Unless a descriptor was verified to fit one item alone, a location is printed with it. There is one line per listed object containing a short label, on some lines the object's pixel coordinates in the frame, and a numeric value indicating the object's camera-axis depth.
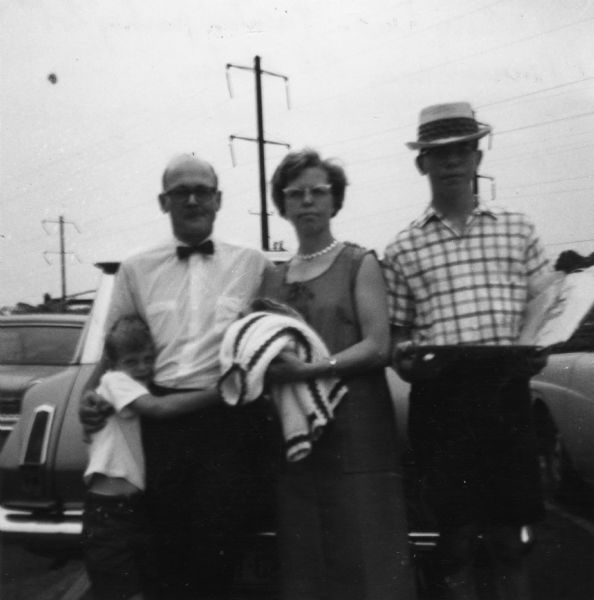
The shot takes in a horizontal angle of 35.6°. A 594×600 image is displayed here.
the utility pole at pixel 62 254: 56.28
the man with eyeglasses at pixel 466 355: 3.05
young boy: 3.25
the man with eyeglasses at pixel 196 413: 3.20
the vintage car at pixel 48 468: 3.90
